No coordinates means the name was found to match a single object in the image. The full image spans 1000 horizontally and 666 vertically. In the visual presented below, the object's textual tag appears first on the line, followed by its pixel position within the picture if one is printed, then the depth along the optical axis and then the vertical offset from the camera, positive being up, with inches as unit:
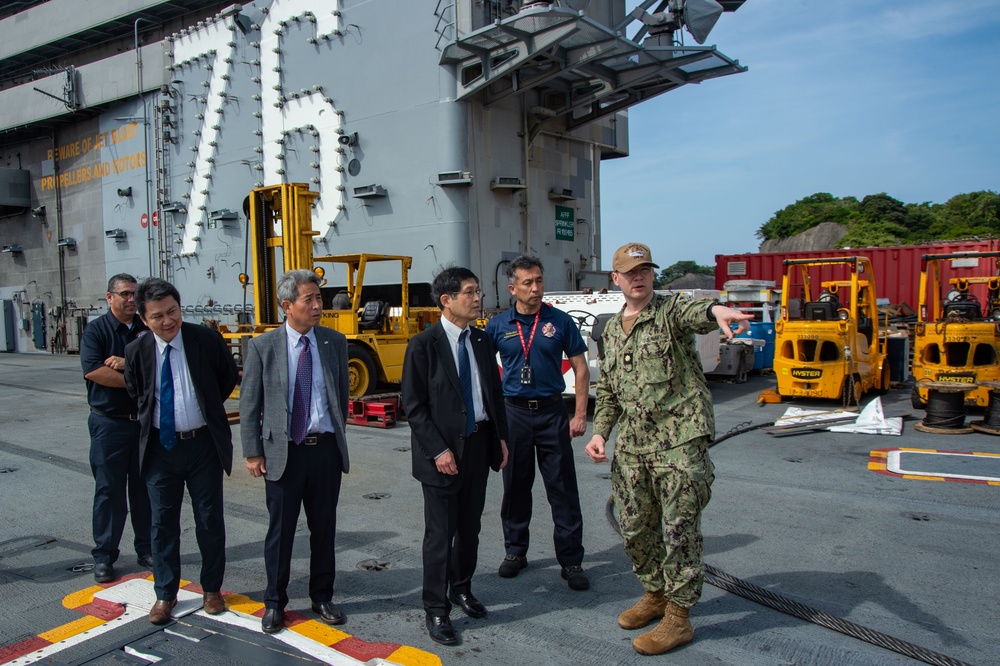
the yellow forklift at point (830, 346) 435.2 -38.0
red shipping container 822.5 +22.5
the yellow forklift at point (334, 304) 468.8 -4.1
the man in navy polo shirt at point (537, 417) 178.4 -31.2
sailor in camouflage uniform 138.3 -29.6
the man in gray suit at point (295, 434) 151.9 -28.8
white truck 403.2 -12.6
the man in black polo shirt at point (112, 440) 183.2 -35.2
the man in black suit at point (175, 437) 157.3 -29.7
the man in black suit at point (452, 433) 149.5 -29.5
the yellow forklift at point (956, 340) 390.6 -31.8
